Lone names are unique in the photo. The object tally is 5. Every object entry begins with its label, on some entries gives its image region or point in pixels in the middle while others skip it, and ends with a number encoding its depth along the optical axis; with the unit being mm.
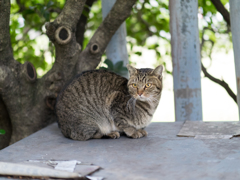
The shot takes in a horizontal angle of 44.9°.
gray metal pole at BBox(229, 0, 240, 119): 3227
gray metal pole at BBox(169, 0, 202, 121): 3400
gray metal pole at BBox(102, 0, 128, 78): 4152
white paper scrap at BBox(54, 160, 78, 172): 1914
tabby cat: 2861
